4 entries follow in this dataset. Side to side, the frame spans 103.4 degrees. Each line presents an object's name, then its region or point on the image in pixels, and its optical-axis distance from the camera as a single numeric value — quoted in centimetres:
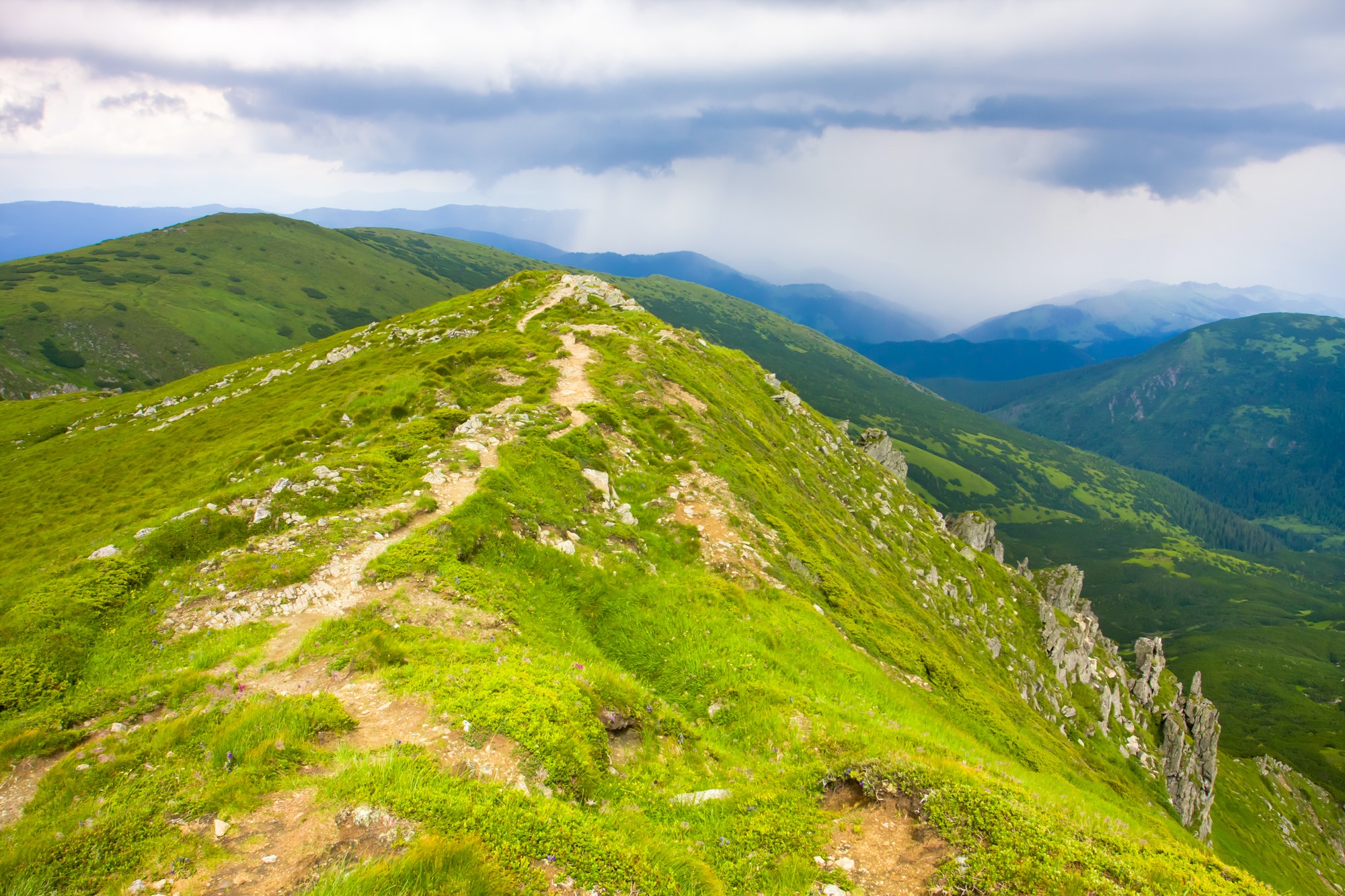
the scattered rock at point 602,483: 2620
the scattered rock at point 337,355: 6950
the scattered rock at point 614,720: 1332
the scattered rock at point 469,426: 2809
